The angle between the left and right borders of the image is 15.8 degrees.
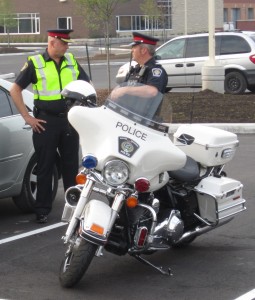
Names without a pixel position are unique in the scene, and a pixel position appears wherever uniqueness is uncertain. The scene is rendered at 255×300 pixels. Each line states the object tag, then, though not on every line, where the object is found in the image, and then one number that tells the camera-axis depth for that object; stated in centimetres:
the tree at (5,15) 6671
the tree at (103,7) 3247
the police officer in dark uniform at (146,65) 750
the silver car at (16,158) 901
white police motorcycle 647
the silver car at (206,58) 2304
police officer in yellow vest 862
